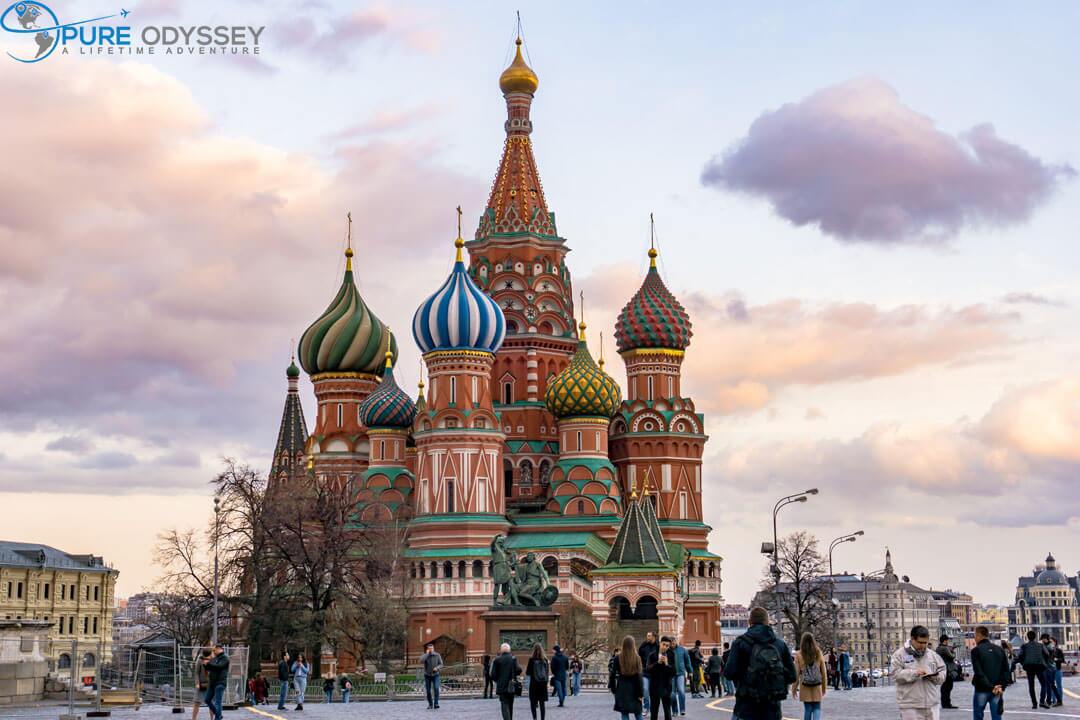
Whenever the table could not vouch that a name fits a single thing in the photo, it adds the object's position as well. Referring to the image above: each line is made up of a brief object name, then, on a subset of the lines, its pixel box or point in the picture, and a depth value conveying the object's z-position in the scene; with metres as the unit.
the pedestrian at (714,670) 36.22
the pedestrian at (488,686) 38.12
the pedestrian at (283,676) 33.41
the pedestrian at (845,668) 44.44
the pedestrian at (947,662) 27.37
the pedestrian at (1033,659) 26.84
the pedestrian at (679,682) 25.80
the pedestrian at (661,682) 22.27
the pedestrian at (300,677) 31.70
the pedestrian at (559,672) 32.97
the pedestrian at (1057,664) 28.66
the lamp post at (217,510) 53.81
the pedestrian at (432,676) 31.81
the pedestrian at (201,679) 24.17
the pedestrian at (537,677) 23.80
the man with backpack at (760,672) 14.03
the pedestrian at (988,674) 20.62
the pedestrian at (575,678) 41.97
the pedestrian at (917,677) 15.68
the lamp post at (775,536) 46.11
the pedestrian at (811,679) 19.56
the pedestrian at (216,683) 24.11
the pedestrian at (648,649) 24.98
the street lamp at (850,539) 60.80
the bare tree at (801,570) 68.19
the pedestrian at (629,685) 20.80
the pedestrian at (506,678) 24.08
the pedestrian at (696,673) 37.94
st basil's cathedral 68.38
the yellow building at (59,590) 95.44
